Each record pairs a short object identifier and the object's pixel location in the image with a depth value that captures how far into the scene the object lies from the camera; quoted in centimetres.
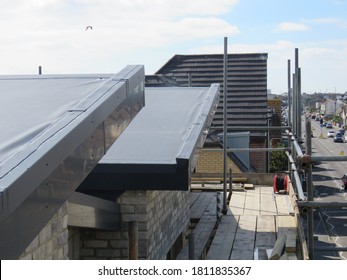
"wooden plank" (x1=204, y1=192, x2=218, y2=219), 1034
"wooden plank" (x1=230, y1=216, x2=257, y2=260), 742
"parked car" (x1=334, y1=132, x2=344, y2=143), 5766
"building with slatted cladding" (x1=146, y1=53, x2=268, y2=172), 2367
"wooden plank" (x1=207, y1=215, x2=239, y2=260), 748
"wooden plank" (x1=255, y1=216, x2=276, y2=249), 800
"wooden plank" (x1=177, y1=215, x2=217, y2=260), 738
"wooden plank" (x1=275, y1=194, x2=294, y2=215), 1022
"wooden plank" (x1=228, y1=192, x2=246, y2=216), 1055
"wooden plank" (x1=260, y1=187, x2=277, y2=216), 1043
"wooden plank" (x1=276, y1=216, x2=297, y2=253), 691
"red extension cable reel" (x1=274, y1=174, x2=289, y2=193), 1236
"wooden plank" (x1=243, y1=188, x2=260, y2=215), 1047
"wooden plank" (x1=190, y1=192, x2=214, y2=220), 1055
